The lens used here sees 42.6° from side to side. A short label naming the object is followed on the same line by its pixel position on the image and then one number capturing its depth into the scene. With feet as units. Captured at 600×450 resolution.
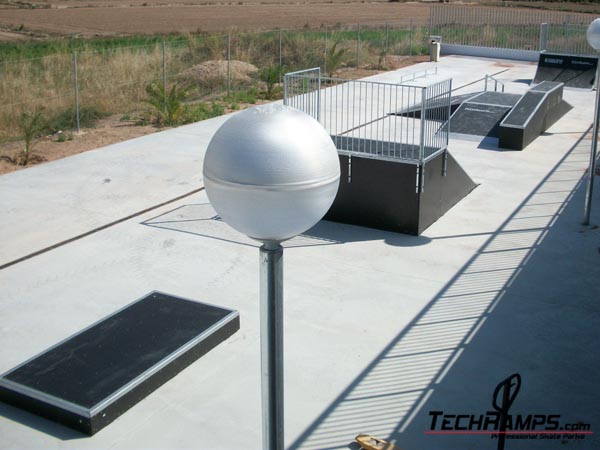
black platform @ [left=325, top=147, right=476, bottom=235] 37.19
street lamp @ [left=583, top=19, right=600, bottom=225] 35.91
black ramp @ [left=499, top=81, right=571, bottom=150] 54.54
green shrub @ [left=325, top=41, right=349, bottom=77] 89.49
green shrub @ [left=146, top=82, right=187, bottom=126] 61.98
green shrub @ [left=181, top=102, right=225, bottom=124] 64.28
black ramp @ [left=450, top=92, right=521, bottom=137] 59.47
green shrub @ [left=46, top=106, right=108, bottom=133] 60.49
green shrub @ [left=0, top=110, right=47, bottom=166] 50.29
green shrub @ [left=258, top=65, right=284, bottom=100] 75.56
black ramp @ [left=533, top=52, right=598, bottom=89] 83.97
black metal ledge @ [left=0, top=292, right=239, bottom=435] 21.57
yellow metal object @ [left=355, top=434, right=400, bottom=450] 20.22
